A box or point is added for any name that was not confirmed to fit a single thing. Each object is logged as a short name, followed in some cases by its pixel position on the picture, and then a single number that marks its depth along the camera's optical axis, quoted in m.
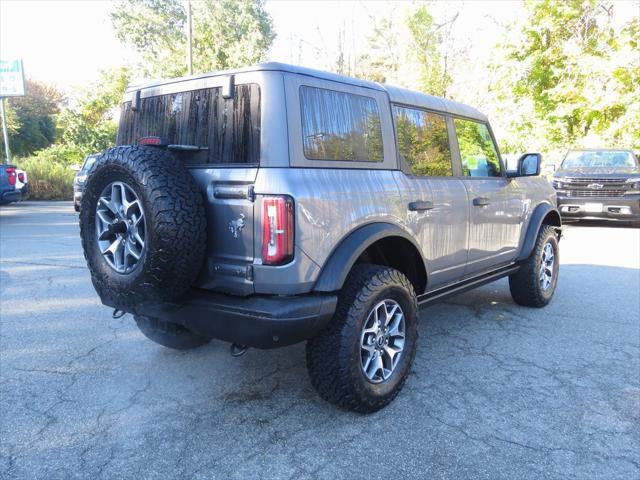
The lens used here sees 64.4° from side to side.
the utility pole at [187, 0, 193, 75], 19.22
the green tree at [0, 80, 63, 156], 38.60
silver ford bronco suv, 2.56
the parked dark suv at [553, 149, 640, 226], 11.09
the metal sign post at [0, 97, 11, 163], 20.68
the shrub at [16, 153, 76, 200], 20.36
